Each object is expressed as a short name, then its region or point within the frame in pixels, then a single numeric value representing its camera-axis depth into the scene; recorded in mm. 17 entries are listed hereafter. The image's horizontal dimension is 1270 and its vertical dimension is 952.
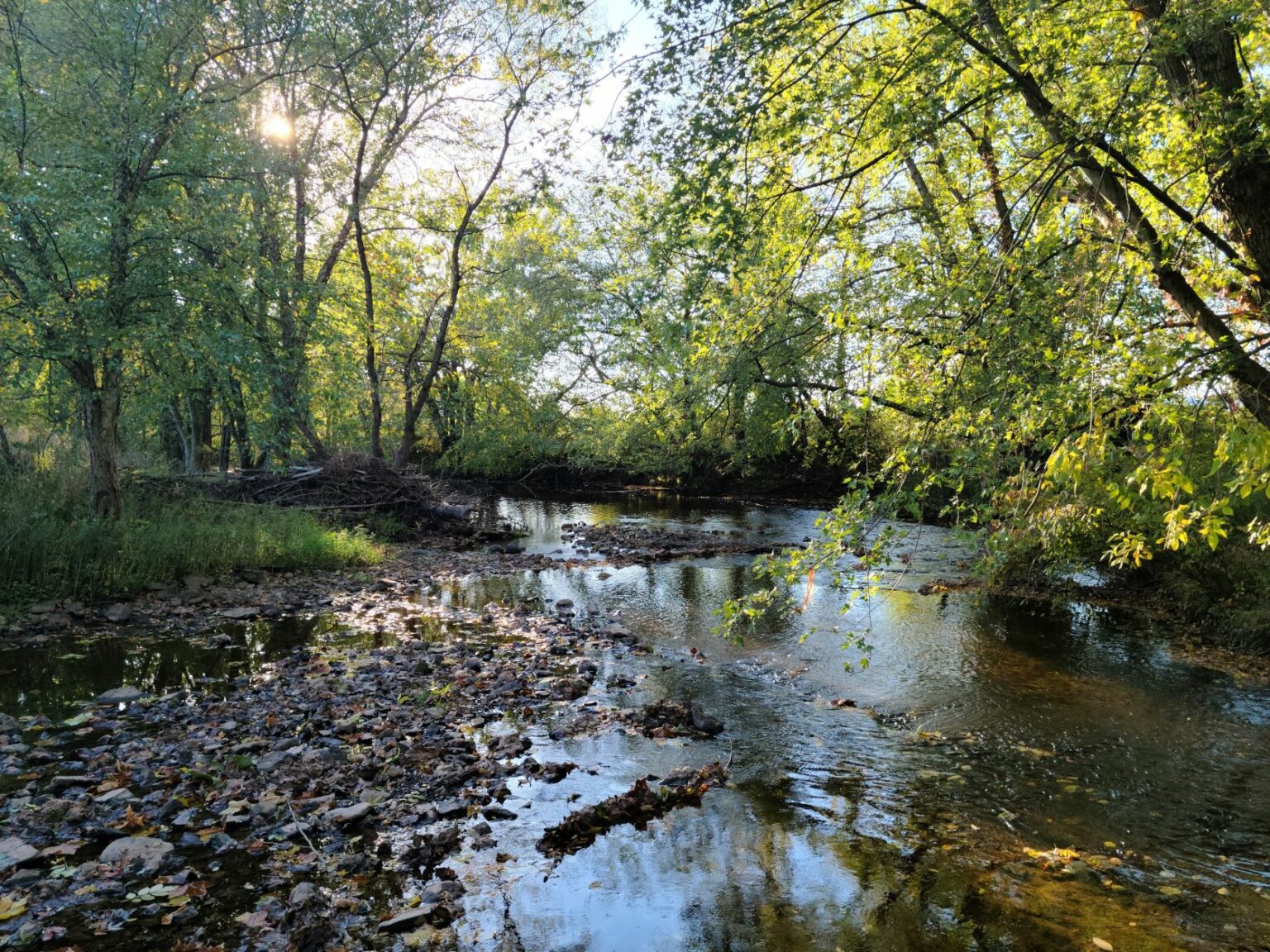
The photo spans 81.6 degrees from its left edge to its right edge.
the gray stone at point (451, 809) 5305
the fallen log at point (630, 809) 5109
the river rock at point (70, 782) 5375
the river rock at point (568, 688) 8039
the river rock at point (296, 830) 4914
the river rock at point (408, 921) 4039
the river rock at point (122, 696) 7281
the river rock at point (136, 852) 4496
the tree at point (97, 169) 10203
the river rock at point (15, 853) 4371
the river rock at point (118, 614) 10164
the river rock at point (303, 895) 4184
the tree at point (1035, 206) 5320
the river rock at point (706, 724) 7270
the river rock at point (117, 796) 5195
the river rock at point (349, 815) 5051
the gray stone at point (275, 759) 5812
